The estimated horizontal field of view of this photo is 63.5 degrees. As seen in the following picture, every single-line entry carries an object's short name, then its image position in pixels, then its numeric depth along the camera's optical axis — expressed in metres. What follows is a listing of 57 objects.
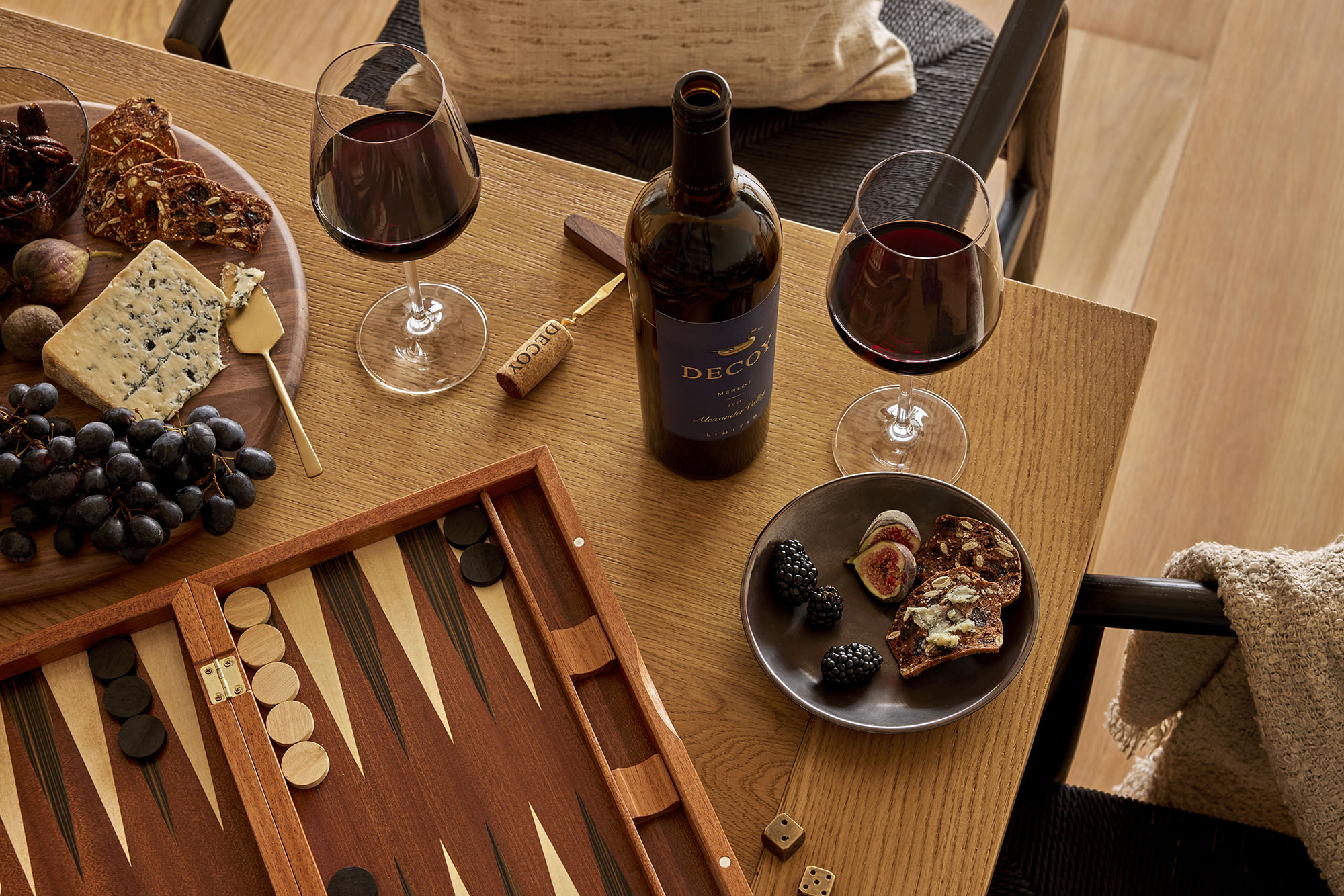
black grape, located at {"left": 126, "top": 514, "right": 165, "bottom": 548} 0.83
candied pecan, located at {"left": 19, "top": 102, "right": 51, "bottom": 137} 1.01
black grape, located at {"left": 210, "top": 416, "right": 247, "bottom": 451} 0.87
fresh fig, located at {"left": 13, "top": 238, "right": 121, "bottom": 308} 0.95
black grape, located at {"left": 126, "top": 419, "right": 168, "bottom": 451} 0.84
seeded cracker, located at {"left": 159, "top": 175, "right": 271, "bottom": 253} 0.99
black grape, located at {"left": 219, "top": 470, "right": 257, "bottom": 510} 0.87
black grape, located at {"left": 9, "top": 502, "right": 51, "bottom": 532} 0.85
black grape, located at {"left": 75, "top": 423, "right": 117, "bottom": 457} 0.82
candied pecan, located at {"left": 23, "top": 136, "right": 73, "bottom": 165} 0.98
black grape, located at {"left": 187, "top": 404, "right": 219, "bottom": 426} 0.87
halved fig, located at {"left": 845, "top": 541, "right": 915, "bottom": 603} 0.83
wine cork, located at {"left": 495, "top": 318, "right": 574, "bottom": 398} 0.94
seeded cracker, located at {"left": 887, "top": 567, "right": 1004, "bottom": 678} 0.79
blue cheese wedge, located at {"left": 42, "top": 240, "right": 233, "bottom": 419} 0.89
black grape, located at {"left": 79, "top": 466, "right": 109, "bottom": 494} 0.82
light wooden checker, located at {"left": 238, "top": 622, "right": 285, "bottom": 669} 0.79
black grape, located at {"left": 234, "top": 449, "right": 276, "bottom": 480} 0.88
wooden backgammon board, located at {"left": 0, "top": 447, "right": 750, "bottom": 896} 0.73
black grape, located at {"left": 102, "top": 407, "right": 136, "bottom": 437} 0.85
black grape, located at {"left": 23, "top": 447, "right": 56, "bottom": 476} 0.83
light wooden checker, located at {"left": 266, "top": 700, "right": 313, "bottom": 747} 0.77
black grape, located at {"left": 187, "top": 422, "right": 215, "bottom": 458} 0.84
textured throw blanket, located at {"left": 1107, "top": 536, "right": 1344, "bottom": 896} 0.89
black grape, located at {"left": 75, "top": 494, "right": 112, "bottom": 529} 0.82
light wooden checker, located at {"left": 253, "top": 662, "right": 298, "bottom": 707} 0.78
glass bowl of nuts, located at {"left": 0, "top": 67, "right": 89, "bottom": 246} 0.96
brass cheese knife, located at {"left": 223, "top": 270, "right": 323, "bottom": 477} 0.95
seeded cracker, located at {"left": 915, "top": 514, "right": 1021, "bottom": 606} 0.82
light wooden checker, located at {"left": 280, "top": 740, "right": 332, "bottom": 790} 0.75
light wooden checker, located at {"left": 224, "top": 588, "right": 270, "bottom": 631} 0.80
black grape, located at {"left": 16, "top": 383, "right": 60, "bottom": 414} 0.85
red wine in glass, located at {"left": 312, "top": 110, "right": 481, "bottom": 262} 0.79
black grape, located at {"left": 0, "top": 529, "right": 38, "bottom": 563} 0.84
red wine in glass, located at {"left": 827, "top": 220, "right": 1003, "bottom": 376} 0.75
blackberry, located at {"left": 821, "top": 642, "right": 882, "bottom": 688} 0.80
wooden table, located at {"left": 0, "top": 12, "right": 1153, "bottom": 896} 0.79
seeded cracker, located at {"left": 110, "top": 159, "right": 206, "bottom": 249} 0.99
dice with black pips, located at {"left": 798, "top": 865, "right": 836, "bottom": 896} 0.75
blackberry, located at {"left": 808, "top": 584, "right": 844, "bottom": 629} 0.82
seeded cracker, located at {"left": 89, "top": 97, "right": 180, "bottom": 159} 1.03
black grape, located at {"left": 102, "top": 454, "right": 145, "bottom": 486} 0.82
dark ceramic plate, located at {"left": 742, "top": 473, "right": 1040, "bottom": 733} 0.80
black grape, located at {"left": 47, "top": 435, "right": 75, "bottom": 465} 0.82
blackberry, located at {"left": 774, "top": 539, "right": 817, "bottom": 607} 0.83
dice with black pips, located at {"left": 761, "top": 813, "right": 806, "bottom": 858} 0.76
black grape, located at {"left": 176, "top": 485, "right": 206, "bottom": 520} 0.85
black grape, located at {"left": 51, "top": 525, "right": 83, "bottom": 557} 0.85
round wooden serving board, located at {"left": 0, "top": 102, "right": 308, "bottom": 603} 0.86
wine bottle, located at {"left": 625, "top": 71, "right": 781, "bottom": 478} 0.66
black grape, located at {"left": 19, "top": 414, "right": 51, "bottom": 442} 0.83
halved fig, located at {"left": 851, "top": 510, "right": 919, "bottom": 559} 0.84
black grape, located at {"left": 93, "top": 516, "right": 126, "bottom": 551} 0.83
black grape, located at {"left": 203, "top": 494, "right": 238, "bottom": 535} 0.86
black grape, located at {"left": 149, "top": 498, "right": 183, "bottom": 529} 0.84
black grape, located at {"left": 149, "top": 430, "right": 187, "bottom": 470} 0.83
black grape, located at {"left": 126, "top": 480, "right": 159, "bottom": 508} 0.83
